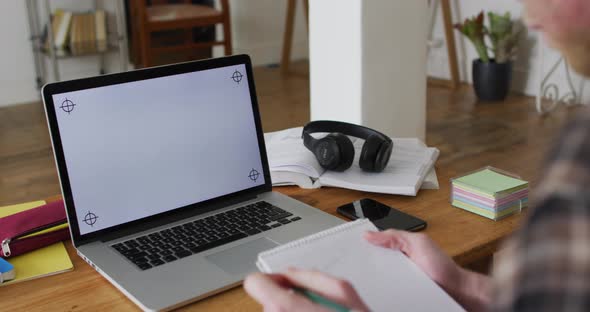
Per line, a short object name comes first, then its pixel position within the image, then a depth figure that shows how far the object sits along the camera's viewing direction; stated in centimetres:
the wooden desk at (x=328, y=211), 95
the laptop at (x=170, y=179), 104
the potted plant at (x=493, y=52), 399
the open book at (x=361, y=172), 130
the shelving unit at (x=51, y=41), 421
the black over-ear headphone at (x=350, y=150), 133
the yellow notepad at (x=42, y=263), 104
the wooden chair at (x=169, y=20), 421
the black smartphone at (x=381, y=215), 116
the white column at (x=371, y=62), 232
